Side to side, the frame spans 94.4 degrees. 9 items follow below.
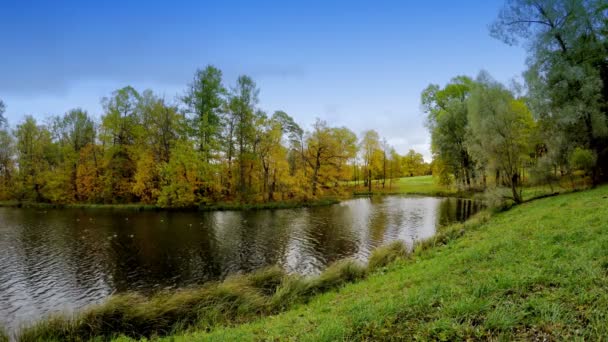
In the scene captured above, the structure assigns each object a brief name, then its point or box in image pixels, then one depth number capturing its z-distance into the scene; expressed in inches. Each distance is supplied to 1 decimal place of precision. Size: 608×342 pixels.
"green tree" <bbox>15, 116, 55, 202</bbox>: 1684.3
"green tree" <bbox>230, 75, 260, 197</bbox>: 1456.7
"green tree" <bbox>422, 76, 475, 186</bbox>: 1422.2
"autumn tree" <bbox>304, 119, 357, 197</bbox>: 1593.3
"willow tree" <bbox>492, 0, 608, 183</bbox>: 709.4
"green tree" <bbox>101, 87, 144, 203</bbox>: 1541.6
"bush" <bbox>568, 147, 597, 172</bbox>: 708.7
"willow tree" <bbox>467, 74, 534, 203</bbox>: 753.6
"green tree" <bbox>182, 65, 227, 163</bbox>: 1437.0
